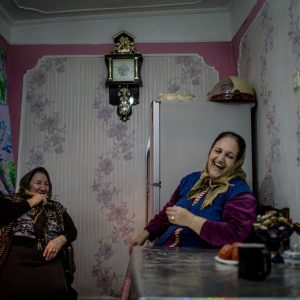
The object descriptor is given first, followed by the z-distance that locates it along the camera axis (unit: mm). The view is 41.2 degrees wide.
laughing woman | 1551
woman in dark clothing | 2299
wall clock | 3244
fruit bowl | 1221
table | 746
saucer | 1094
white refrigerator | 2371
